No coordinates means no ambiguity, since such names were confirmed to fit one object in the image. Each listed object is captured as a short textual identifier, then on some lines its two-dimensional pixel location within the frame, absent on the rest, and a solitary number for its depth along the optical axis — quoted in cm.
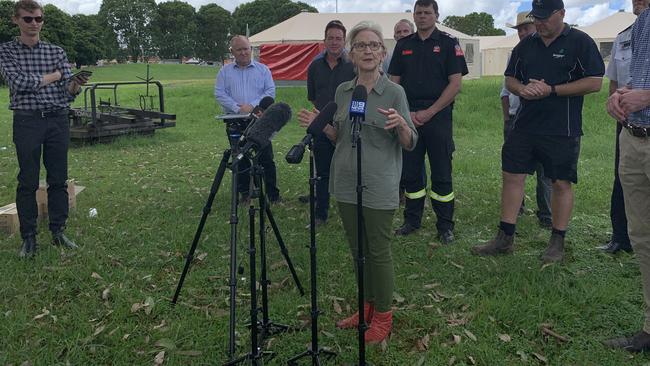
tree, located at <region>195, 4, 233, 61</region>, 9181
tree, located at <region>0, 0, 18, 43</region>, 3972
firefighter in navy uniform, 536
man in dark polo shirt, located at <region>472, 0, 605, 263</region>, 459
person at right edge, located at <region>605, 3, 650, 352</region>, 311
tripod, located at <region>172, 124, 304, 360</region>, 294
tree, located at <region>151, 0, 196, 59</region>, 9000
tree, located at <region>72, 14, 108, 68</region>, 5597
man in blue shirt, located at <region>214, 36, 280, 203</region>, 662
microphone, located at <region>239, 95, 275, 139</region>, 345
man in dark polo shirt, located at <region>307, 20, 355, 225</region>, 596
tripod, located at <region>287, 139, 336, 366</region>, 286
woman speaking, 336
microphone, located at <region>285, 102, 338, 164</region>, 276
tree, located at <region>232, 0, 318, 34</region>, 8350
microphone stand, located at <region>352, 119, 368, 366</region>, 285
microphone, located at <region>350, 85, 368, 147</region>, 286
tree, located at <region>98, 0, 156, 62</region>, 8625
